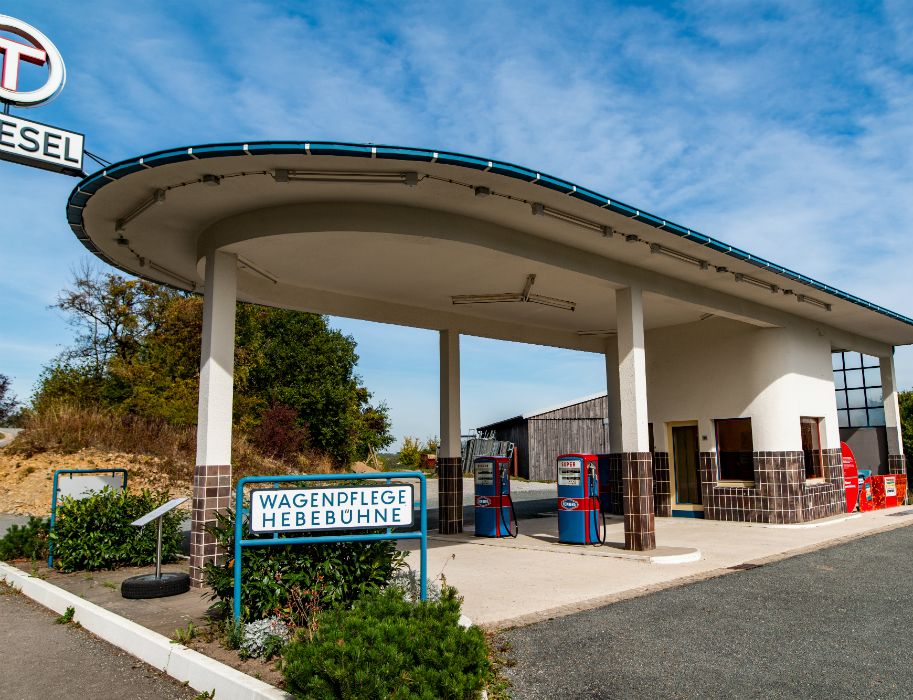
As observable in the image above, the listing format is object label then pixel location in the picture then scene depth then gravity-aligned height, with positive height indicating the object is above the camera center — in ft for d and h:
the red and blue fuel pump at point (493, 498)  40.09 -2.86
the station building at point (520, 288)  24.53 +8.72
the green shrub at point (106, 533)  28.37 -3.43
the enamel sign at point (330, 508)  17.07 -1.45
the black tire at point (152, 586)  22.97 -4.57
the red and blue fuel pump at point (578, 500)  35.73 -2.73
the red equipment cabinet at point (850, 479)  50.98 -2.50
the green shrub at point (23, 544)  30.58 -4.07
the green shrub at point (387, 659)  12.06 -3.88
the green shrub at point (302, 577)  17.04 -3.22
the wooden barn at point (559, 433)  114.83 +2.81
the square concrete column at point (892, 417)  60.75 +2.61
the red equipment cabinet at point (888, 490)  55.31 -3.67
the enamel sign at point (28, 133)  27.07 +12.96
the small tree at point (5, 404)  149.59 +11.35
